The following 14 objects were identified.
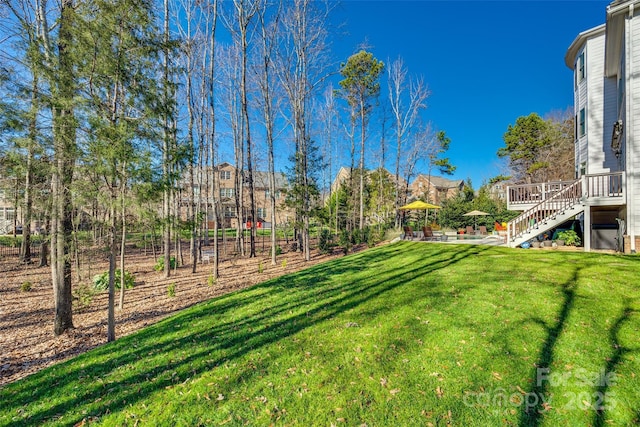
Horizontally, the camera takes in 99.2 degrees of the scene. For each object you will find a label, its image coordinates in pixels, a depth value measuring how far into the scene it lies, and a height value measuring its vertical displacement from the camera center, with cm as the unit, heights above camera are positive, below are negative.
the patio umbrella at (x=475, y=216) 2145 -40
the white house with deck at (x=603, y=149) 833 +240
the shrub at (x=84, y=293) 636 -179
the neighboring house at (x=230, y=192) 3956 +348
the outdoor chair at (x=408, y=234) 1628 -126
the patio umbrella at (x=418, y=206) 1701 +45
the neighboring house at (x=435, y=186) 4672 +499
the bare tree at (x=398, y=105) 2362 +968
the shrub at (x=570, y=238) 1011 -100
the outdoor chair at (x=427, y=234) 1576 -123
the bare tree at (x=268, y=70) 1326 +784
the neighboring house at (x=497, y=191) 3228 +289
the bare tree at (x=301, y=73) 1409 +762
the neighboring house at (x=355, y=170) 2827 +483
